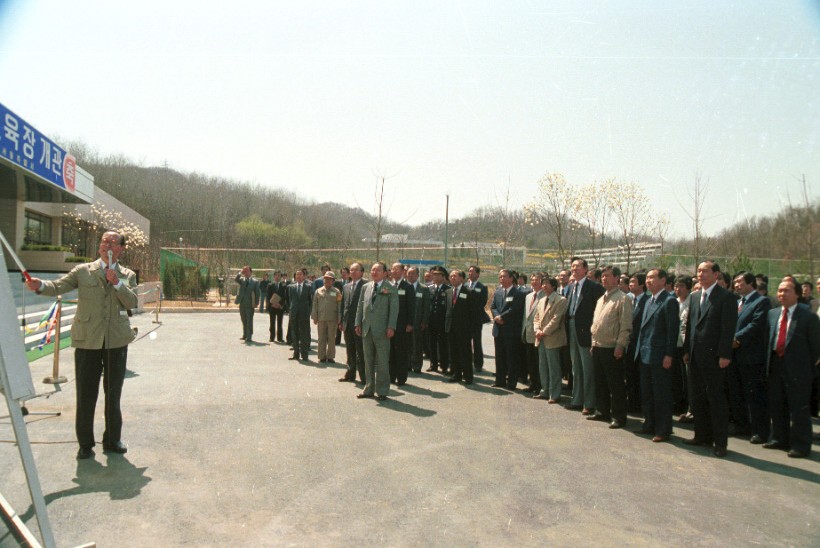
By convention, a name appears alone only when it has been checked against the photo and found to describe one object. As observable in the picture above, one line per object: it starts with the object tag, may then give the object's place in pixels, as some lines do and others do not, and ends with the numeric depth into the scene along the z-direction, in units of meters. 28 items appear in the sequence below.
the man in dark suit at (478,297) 10.73
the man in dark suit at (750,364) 6.90
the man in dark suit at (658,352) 6.67
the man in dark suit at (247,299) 15.70
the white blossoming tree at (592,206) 24.31
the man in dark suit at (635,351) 7.62
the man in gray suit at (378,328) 8.45
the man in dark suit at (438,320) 11.59
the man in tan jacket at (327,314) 12.19
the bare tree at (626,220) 23.91
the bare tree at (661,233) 23.94
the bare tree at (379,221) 25.39
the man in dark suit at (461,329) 10.17
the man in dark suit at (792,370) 6.26
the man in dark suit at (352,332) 9.86
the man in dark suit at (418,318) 11.25
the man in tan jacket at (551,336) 8.59
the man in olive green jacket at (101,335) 5.46
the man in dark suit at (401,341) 9.91
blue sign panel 17.45
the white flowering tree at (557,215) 25.31
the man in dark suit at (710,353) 6.16
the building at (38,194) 18.50
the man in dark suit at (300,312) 12.60
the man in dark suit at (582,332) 7.91
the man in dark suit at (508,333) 9.72
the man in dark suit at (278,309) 16.02
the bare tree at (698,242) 17.19
